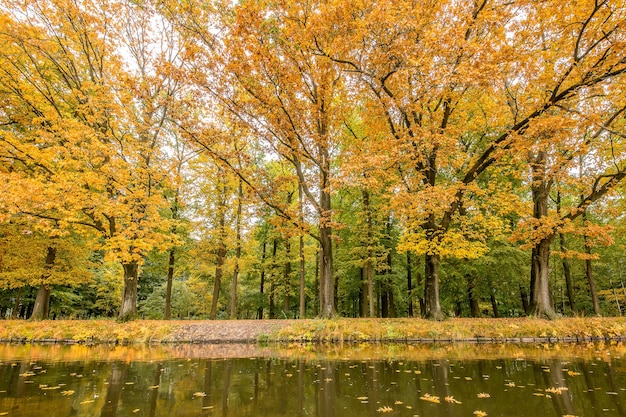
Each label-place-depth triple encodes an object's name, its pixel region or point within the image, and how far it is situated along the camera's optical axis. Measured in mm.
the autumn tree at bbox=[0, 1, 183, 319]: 14109
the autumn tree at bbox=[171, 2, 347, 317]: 12086
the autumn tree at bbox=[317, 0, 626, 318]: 9906
